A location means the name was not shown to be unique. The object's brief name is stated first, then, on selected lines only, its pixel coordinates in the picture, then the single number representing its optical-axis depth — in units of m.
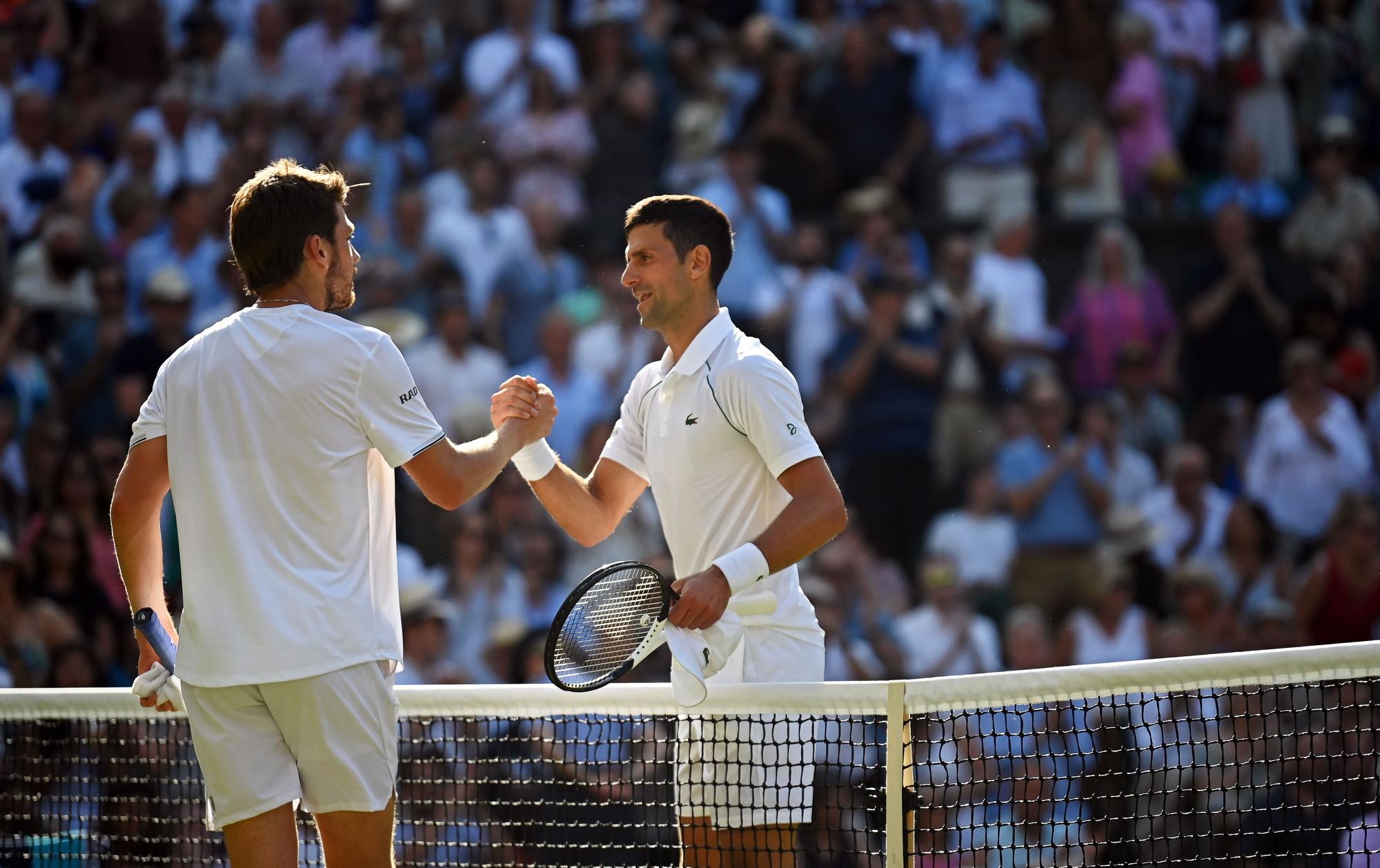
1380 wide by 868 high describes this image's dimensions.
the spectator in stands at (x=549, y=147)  20.17
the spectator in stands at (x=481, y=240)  19.14
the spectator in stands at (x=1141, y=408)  18.31
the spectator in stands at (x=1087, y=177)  20.50
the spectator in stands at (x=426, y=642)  15.70
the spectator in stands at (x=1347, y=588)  16.67
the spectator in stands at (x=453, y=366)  17.91
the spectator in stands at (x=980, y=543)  17.05
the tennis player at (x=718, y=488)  7.53
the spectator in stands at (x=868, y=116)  20.55
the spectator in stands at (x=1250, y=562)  17.12
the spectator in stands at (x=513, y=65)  20.66
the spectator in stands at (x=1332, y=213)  19.84
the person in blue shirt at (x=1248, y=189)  20.50
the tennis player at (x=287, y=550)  6.65
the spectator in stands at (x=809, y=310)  18.41
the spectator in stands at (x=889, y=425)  17.98
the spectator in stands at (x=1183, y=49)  21.37
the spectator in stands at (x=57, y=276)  19.55
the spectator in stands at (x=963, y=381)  18.06
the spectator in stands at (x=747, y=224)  19.19
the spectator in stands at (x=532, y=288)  18.95
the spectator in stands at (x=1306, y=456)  17.94
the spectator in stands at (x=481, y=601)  16.25
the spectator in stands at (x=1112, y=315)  18.77
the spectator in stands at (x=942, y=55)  20.67
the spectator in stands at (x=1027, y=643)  15.80
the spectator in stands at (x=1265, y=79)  21.09
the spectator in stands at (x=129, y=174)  20.25
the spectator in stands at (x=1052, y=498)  17.20
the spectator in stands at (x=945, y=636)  16.06
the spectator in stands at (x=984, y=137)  20.33
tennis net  7.53
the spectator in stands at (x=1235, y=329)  19.19
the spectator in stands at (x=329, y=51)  21.34
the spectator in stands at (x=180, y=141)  20.48
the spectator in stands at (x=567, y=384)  17.95
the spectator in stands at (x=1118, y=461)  17.64
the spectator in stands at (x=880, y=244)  18.81
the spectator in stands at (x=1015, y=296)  18.50
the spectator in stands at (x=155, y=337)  18.33
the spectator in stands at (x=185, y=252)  19.64
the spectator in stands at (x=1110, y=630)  16.31
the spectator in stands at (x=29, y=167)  20.39
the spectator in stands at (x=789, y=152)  20.48
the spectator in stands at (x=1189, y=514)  17.42
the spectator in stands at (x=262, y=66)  21.42
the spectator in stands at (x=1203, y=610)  16.48
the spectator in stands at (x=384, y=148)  20.42
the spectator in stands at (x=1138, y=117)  20.86
